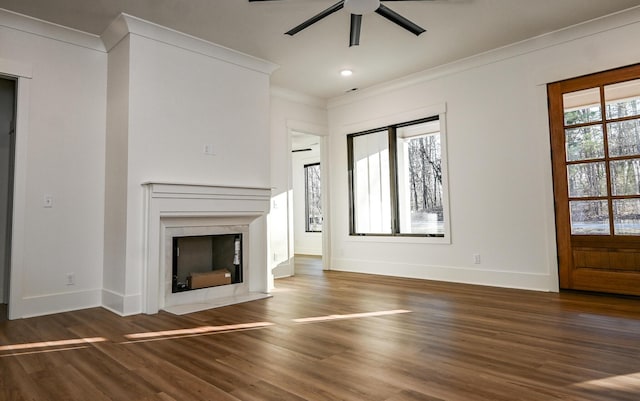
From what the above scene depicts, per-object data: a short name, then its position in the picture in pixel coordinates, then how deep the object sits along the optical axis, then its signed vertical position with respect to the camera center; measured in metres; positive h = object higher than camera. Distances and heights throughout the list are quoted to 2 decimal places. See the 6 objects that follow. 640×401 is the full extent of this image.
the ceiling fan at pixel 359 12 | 3.24 +1.73
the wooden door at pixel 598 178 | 3.86 +0.40
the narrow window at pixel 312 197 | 9.62 +0.65
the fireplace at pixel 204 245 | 3.70 -0.19
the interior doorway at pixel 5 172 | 4.21 +0.63
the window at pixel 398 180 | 5.42 +0.61
